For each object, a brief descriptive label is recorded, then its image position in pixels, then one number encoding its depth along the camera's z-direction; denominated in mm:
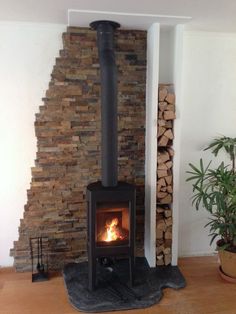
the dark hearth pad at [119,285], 2277
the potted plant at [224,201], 2531
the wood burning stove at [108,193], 2379
